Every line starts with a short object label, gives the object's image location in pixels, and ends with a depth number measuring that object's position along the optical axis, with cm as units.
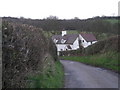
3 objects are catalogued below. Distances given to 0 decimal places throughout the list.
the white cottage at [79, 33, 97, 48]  5880
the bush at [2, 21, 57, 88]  517
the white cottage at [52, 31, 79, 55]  5550
